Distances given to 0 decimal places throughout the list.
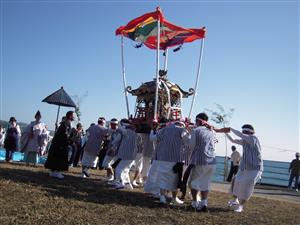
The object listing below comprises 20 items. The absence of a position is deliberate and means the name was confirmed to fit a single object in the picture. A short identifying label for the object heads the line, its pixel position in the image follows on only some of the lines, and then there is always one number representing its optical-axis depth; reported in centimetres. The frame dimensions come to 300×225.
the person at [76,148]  1232
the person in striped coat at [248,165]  661
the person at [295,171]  1473
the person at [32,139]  1073
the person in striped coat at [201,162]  637
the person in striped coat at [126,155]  792
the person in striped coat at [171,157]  655
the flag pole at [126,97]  1031
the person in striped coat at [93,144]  913
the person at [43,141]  1099
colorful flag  1051
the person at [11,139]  1146
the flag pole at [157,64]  930
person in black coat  824
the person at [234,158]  1332
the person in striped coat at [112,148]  831
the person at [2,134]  1559
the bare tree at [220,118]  2247
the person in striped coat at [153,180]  702
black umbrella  1221
